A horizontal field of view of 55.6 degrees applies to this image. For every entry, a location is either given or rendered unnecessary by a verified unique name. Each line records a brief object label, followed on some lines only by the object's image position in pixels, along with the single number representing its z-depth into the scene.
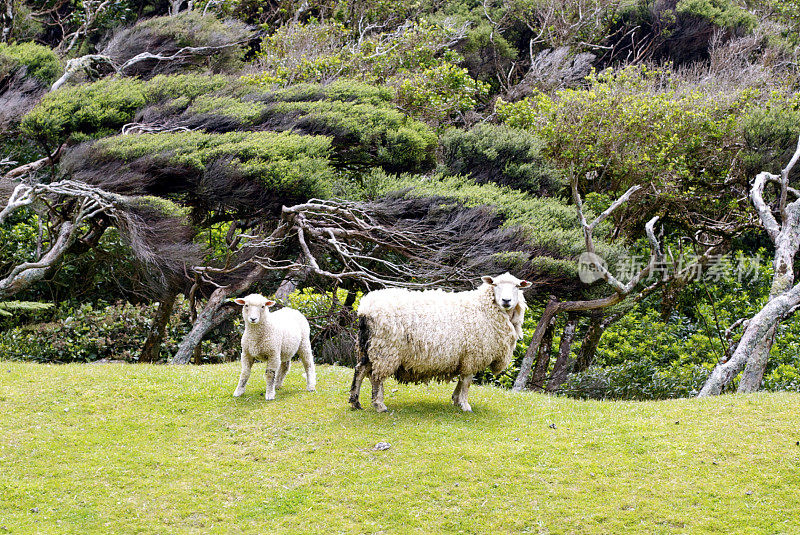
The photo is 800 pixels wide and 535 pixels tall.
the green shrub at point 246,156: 15.79
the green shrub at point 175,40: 25.44
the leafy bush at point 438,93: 24.58
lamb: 10.27
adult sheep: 10.02
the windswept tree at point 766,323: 12.09
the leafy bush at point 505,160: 19.75
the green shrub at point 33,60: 22.09
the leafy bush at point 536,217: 14.77
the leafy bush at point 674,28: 36.00
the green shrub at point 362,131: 18.81
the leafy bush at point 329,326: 15.95
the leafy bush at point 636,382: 15.54
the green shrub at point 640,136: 19.92
